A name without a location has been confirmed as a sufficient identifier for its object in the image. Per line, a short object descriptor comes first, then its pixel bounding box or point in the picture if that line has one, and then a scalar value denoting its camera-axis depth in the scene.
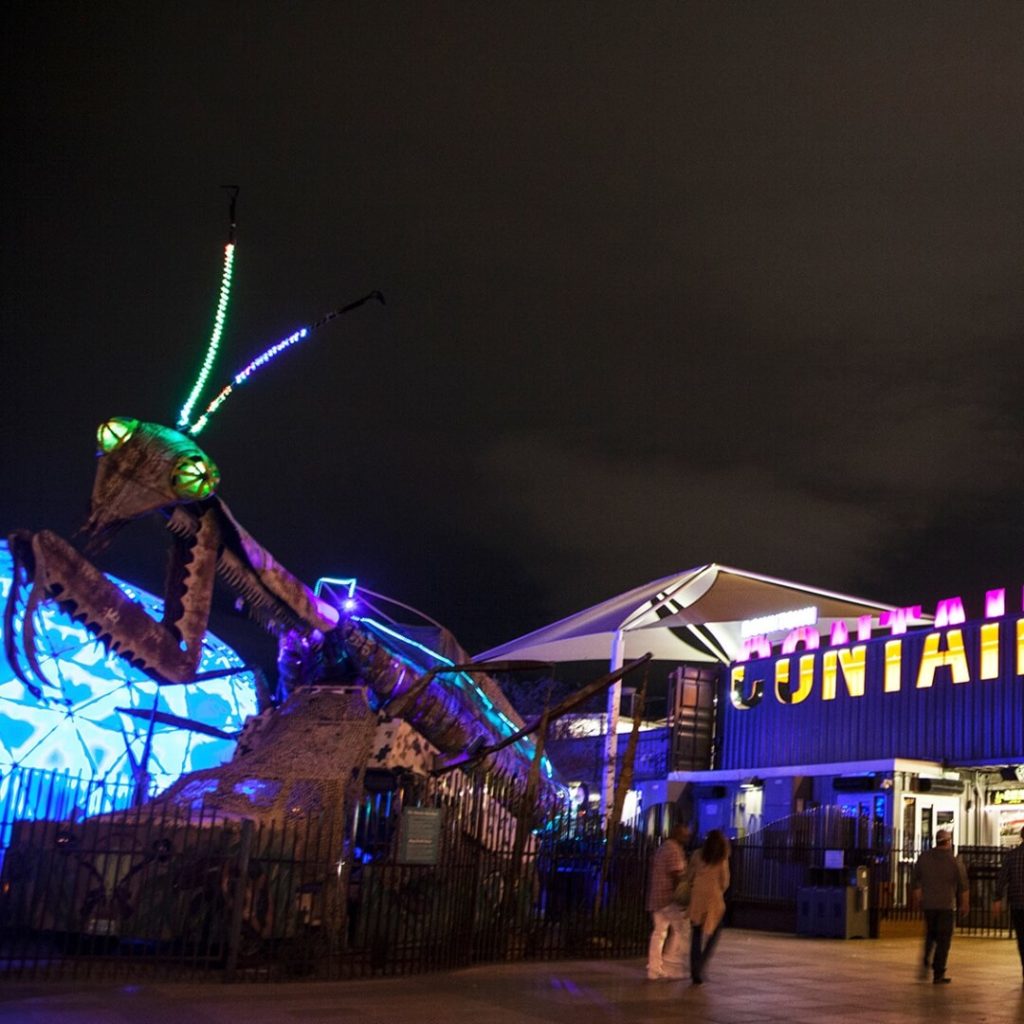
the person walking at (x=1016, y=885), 12.42
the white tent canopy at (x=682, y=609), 30.05
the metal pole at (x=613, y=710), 27.64
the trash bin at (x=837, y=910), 18.44
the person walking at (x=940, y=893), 12.38
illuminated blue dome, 22.78
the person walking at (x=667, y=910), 11.78
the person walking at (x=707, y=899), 11.40
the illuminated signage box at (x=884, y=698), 25.59
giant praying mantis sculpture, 9.17
